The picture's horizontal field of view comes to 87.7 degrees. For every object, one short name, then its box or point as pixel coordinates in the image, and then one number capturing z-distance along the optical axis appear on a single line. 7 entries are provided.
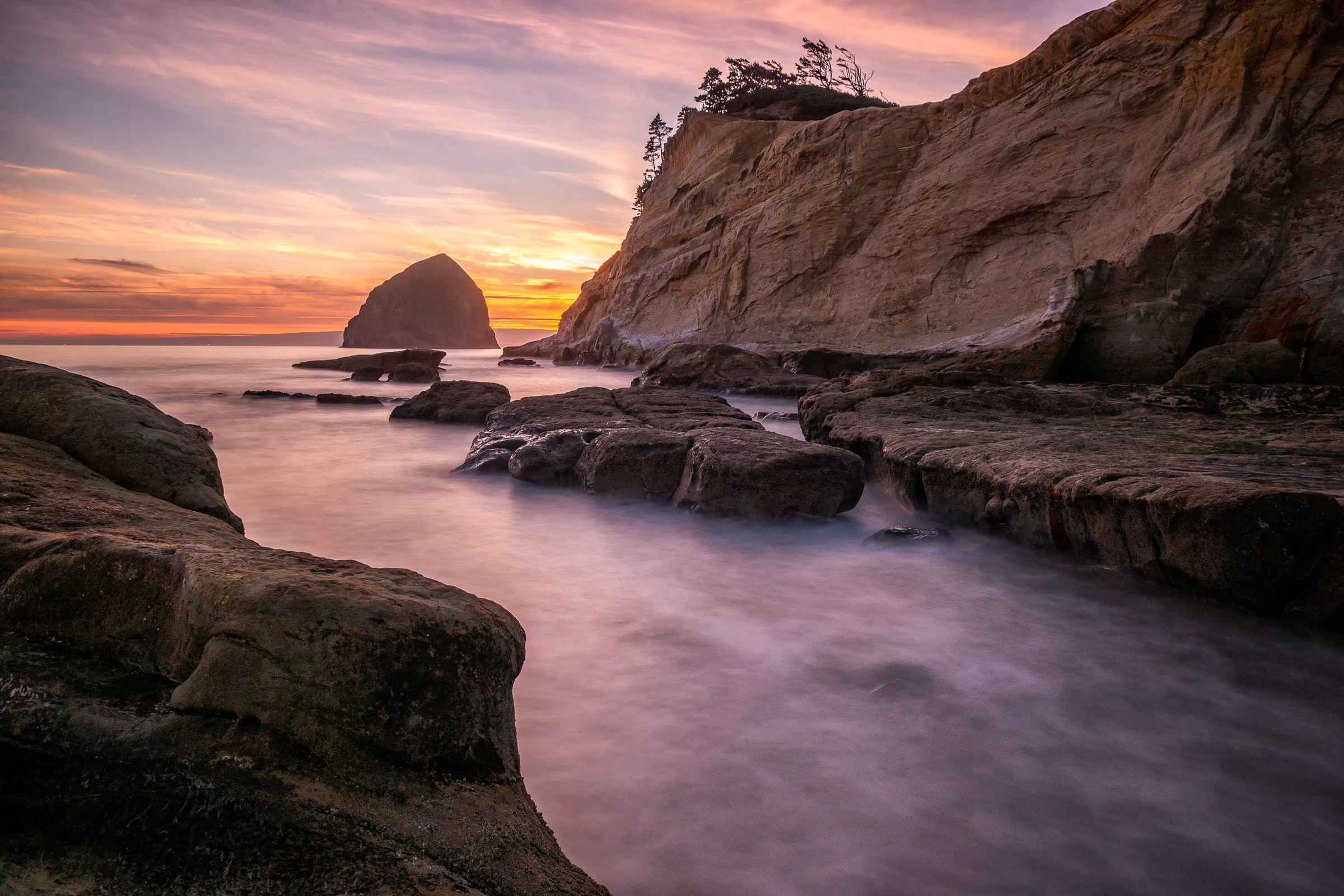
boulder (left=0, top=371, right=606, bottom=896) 1.07
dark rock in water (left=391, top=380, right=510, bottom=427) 10.44
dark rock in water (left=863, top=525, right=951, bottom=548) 4.35
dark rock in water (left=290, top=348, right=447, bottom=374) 22.48
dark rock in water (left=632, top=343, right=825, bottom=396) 15.68
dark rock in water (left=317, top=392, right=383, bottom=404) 13.48
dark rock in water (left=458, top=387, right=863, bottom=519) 4.93
